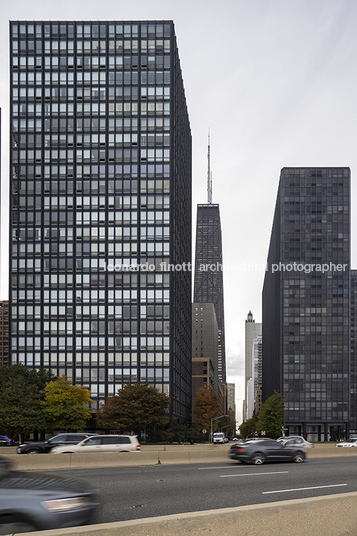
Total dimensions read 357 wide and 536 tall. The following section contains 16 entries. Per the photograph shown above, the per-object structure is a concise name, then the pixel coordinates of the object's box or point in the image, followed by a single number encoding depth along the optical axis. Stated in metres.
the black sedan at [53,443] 33.17
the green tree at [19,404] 66.94
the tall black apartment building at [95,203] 96.31
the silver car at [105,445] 29.23
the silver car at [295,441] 33.66
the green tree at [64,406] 73.12
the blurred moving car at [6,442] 68.57
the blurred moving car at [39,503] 8.35
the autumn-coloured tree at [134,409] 74.81
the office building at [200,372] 186.12
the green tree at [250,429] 149.88
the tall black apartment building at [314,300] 130.62
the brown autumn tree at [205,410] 108.12
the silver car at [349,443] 56.00
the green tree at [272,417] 105.12
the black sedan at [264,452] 25.12
